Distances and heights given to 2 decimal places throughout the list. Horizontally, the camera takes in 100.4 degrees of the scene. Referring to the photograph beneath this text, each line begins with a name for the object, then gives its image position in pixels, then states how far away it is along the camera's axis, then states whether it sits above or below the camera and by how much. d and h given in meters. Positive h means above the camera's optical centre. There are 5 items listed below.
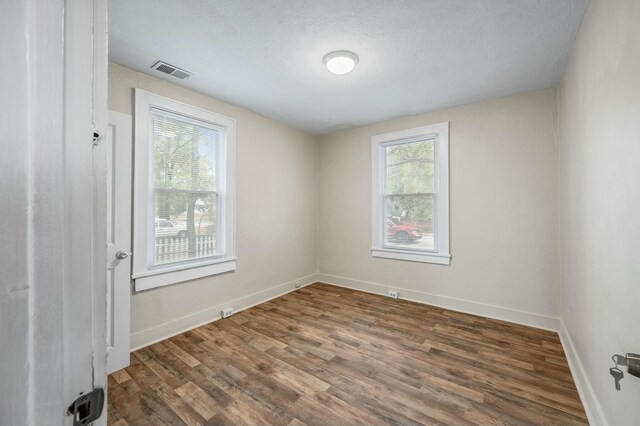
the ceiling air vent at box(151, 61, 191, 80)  2.42 +1.35
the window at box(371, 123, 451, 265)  3.49 +0.27
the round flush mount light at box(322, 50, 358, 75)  2.24 +1.32
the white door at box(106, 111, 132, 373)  2.19 -0.22
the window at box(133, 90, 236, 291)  2.54 +0.22
